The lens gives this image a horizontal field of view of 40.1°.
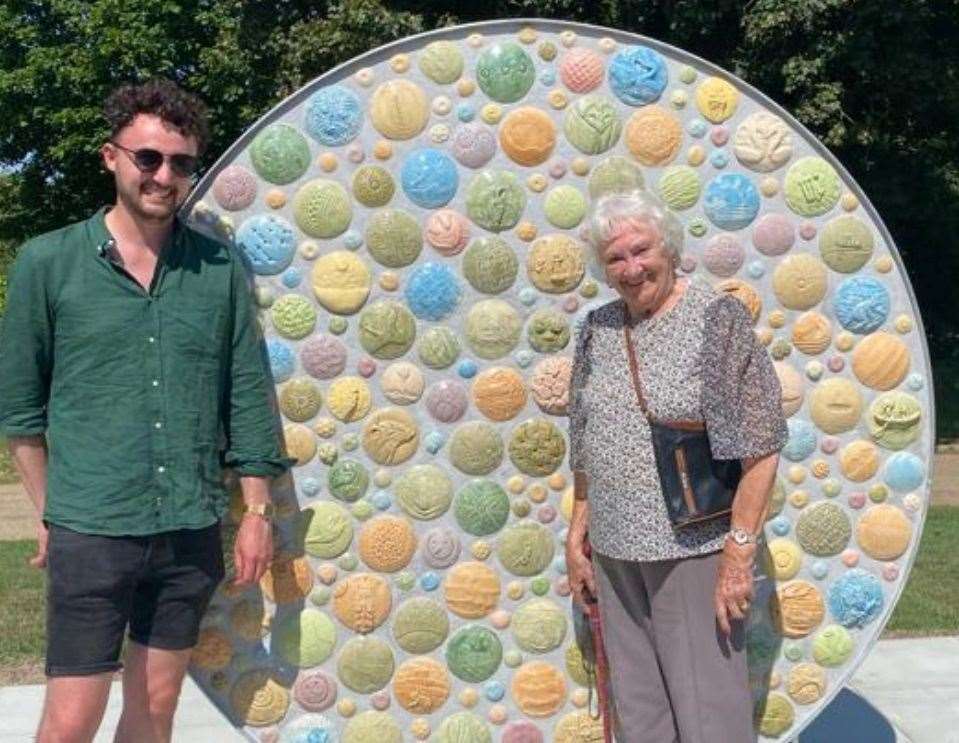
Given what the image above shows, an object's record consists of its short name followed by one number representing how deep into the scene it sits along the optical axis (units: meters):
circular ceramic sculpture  3.67
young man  3.04
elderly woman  3.05
